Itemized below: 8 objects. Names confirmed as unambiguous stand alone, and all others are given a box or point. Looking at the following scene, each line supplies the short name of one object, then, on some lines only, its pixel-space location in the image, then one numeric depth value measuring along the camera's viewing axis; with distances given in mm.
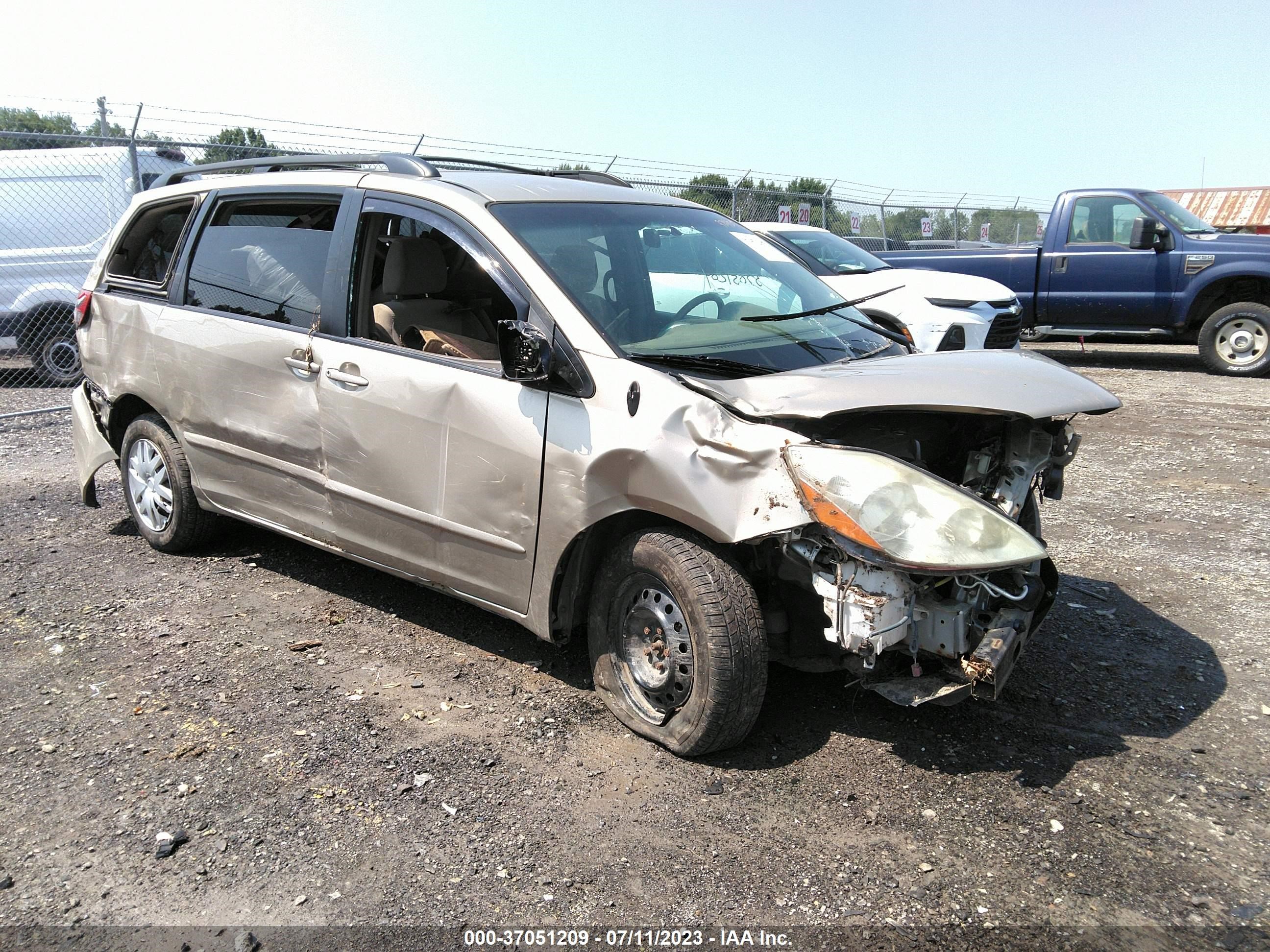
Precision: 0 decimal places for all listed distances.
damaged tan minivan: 3125
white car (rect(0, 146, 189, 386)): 10609
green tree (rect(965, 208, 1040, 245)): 22922
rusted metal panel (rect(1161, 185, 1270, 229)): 26453
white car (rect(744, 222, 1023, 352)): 9141
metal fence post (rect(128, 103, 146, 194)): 10148
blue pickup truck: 11438
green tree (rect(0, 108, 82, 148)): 10773
